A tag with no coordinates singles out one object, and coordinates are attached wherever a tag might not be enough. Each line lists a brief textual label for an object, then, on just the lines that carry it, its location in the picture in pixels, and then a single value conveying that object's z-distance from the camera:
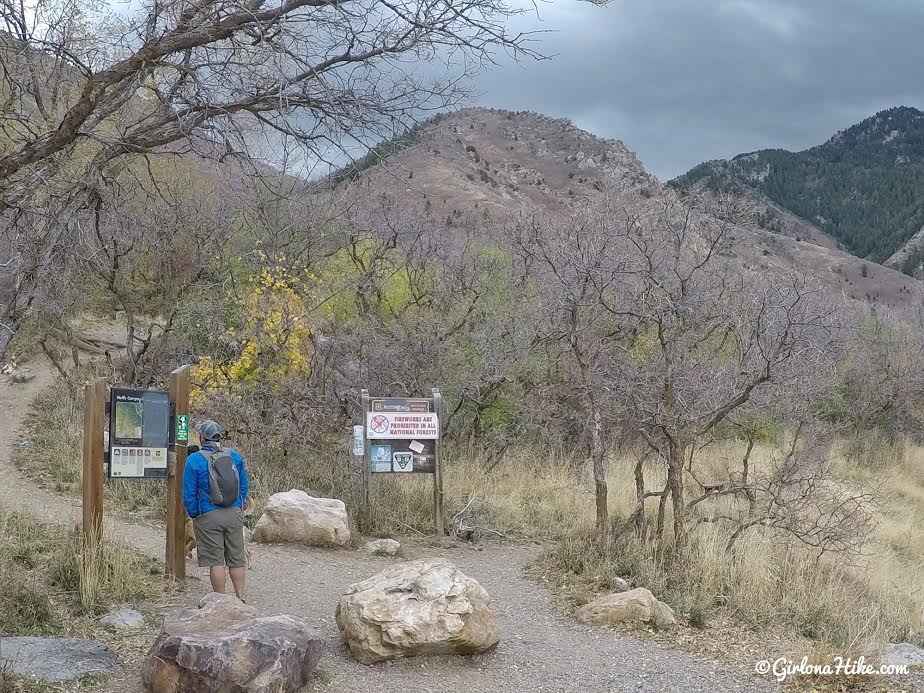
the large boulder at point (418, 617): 5.94
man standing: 6.74
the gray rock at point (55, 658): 5.01
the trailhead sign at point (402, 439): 10.73
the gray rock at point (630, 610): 7.00
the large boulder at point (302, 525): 9.80
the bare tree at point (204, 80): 5.53
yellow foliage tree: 13.67
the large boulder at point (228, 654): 4.90
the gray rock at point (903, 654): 6.34
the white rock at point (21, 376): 17.17
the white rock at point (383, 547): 9.70
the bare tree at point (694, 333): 8.64
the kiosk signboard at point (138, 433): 7.29
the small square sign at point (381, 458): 10.72
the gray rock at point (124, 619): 6.16
